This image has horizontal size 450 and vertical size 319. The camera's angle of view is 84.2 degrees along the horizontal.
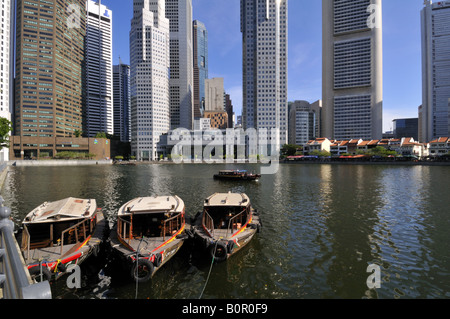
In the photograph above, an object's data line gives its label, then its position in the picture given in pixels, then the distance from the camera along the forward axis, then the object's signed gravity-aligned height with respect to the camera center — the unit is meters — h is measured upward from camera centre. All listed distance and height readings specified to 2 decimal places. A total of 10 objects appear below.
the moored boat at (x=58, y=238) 12.31 -4.98
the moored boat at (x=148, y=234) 12.55 -4.95
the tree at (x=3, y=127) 57.91 +6.79
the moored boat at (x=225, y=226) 14.74 -5.11
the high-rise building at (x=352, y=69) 179.33 +63.51
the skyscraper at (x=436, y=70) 181.88 +62.80
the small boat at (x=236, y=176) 56.31 -4.77
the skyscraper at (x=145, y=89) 194.88 +52.21
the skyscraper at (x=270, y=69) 185.88 +65.36
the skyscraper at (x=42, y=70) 157.50 +56.26
